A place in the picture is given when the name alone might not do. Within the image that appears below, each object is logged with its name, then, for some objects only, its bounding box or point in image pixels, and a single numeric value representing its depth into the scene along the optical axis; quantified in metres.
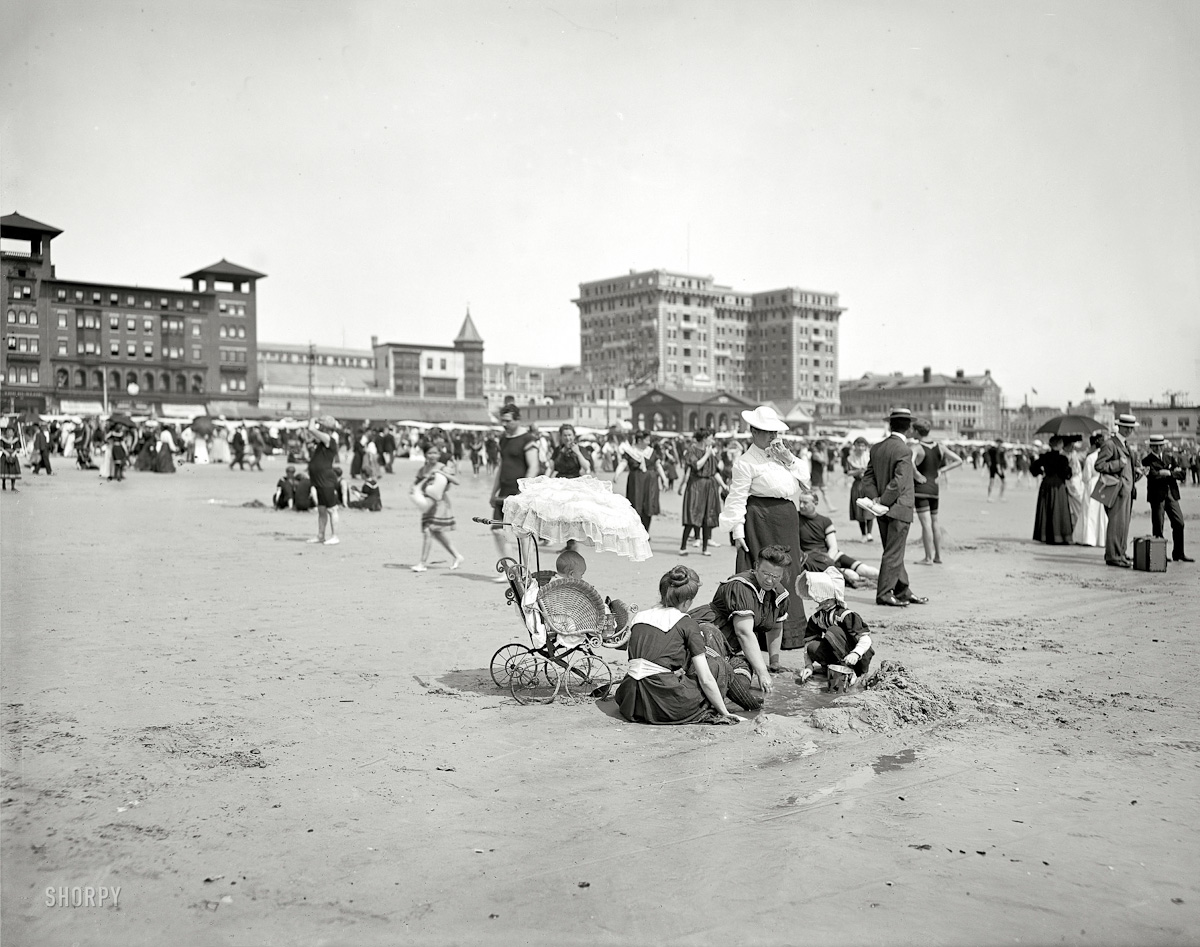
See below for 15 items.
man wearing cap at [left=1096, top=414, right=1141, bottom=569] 12.30
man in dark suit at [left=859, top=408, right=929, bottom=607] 8.77
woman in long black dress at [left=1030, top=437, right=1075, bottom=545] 14.77
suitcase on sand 11.80
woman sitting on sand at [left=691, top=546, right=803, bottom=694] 6.01
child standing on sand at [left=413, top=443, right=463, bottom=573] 11.05
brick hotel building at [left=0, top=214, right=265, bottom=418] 85.12
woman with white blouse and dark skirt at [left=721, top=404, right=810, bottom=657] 6.36
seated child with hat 6.29
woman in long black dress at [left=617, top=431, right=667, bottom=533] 13.70
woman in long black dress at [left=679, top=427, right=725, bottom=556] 13.28
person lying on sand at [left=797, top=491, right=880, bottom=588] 7.05
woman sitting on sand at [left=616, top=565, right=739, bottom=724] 5.50
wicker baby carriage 6.04
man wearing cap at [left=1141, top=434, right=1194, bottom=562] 12.65
